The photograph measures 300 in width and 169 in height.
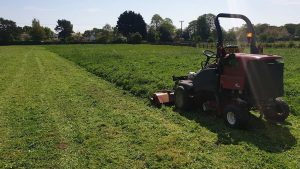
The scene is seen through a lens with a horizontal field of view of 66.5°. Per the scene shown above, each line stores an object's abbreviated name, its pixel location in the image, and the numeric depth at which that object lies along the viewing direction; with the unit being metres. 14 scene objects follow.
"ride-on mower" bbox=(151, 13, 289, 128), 5.32
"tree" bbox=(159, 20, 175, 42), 76.62
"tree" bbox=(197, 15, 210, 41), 76.23
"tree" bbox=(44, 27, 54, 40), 85.95
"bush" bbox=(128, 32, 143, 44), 65.25
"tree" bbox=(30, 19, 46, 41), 75.73
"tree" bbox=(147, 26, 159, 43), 74.41
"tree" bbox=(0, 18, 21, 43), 73.06
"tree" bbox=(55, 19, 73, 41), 99.67
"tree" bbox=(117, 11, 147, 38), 83.14
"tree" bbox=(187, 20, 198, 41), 92.10
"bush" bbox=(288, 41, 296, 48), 39.36
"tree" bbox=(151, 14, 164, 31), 108.99
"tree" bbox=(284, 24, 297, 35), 93.54
